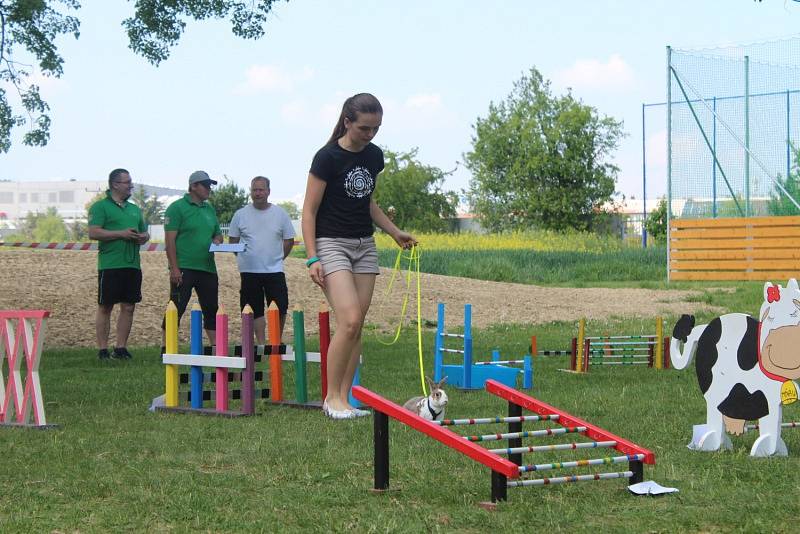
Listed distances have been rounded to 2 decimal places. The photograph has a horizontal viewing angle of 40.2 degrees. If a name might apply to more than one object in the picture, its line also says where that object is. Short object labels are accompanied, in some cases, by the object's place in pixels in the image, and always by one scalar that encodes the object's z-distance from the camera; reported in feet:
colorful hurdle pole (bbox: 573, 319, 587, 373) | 32.94
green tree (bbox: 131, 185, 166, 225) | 285.66
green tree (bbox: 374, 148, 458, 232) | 170.91
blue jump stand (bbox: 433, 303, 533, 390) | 28.84
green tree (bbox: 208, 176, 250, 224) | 228.84
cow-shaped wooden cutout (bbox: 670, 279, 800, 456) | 18.52
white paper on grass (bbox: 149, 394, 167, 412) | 25.45
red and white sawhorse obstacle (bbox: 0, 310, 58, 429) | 22.38
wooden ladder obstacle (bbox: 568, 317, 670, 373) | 33.01
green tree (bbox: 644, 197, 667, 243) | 133.90
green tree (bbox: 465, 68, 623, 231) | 180.75
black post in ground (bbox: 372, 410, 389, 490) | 15.88
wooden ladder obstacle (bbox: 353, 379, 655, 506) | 14.83
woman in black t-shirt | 22.43
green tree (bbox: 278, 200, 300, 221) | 339.98
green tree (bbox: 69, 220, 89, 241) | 268.74
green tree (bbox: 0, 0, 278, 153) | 44.91
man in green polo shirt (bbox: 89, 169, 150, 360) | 36.22
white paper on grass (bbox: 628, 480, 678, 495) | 15.42
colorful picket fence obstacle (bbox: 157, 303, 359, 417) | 24.34
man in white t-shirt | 33.40
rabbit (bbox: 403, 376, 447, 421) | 21.91
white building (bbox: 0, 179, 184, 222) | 538.06
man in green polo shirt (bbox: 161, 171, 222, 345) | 33.73
